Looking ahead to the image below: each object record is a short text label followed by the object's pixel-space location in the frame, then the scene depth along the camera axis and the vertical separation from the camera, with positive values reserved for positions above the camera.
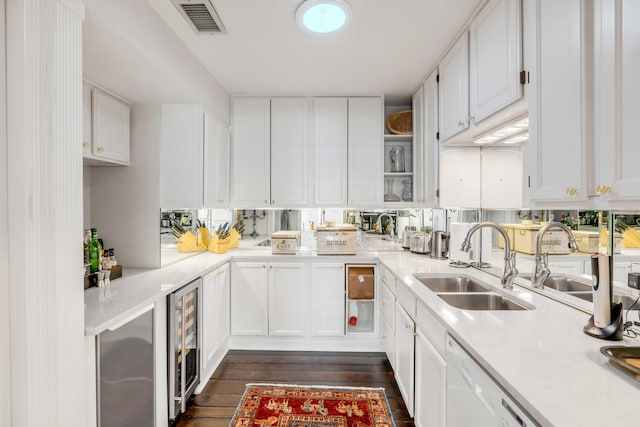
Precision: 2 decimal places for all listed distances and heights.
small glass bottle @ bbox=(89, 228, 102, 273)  2.04 -0.25
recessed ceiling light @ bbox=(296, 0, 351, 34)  1.97 +1.24
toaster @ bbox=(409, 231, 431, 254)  3.20 -0.30
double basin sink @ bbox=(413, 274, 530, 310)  1.83 -0.50
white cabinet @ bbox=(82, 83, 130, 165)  2.02 +0.57
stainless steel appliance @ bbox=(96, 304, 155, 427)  1.45 -0.77
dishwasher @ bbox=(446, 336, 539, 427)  0.96 -0.64
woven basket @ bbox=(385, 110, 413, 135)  3.58 +0.97
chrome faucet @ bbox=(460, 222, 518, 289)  1.85 -0.28
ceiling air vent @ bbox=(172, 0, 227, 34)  1.93 +1.24
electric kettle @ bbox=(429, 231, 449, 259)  2.96 -0.30
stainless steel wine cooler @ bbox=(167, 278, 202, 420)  2.02 -0.87
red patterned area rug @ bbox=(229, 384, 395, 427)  2.12 -1.35
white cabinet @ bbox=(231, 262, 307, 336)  3.17 -0.85
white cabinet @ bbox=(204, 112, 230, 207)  2.92 +0.48
